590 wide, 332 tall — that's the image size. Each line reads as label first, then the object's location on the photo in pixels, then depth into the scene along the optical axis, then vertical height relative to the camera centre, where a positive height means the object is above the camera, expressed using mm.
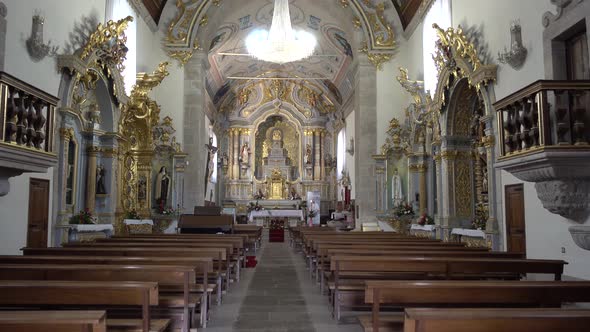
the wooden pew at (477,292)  3383 -556
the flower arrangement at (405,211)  15253 -14
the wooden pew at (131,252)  6160 -512
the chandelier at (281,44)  13453 +4805
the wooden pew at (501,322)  2297 -509
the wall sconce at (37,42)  8391 +2809
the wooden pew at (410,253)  6121 -537
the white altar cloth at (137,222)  13590 -308
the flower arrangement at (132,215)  13922 -125
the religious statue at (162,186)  15781 +766
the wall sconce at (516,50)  8594 +2734
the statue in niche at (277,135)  31641 +4731
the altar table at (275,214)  25578 -176
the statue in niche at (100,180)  11930 +724
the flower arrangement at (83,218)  10516 -160
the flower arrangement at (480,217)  10906 -142
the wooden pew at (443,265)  4930 -539
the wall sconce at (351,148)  23703 +2993
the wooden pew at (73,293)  3221 -533
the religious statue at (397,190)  16109 +659
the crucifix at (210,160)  23203 +2457
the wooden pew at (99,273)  4121 -512
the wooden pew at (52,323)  2193 -491
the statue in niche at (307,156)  30703 +3316
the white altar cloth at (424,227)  13173 -458
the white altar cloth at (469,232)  10291 -463
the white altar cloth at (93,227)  10078 -354
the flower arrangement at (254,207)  26225 +186
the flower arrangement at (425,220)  13555 -256
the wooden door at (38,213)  8656 -45
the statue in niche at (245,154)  30531 +3418
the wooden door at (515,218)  8891 -139
